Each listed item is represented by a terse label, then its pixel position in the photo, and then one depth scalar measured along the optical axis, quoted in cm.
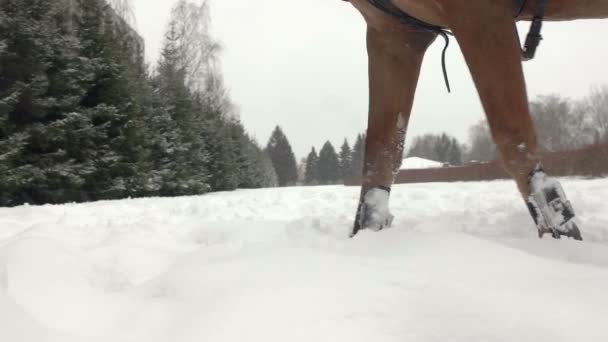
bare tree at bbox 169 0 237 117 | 2105
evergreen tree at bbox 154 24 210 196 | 1459
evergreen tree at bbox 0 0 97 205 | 816
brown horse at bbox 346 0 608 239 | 161
